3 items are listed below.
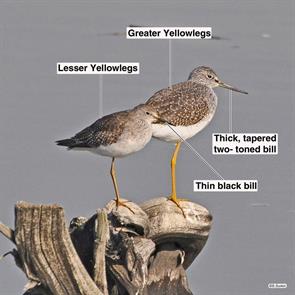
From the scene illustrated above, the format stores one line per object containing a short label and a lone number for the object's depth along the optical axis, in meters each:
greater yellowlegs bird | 15.25
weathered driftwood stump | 13.18
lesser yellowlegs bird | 14.44
